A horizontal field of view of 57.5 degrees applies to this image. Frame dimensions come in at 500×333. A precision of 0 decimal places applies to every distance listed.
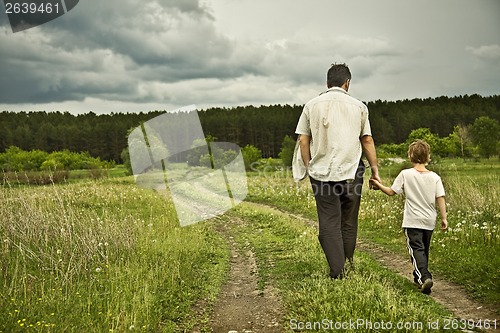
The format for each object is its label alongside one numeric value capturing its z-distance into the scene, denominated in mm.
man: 5965
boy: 6211
